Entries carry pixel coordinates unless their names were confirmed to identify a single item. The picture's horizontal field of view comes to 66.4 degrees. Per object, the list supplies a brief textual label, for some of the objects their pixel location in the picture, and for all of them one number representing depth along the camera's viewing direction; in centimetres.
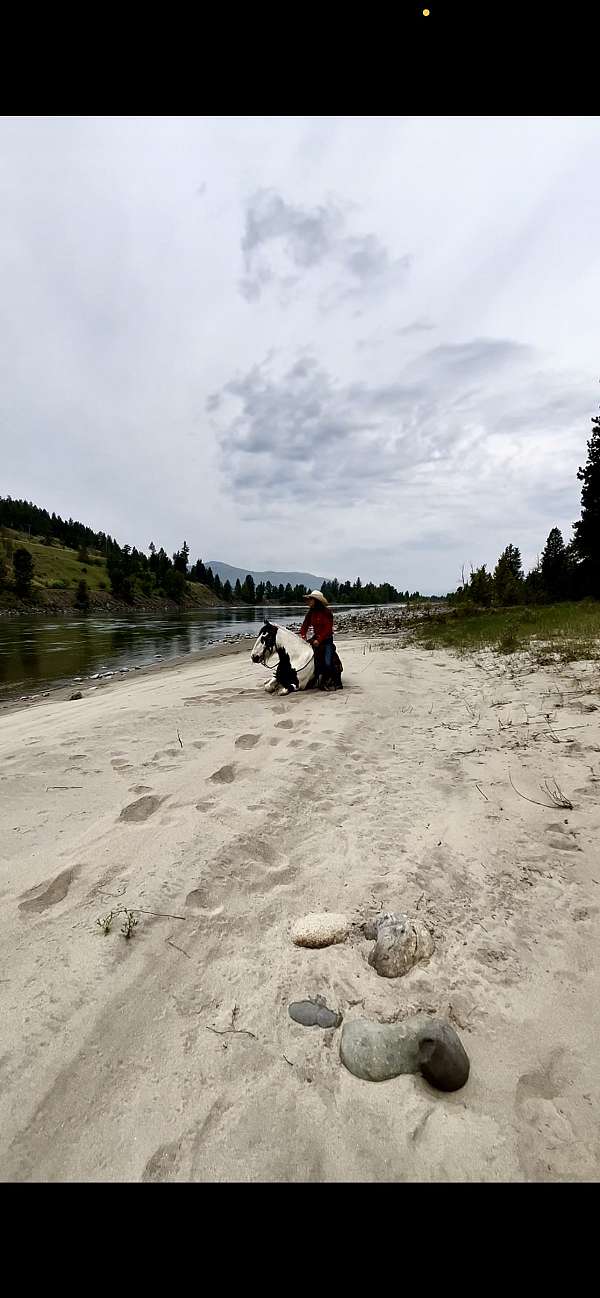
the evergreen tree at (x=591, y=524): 3047
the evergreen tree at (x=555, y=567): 4680
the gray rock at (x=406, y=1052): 168
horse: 849
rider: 860
